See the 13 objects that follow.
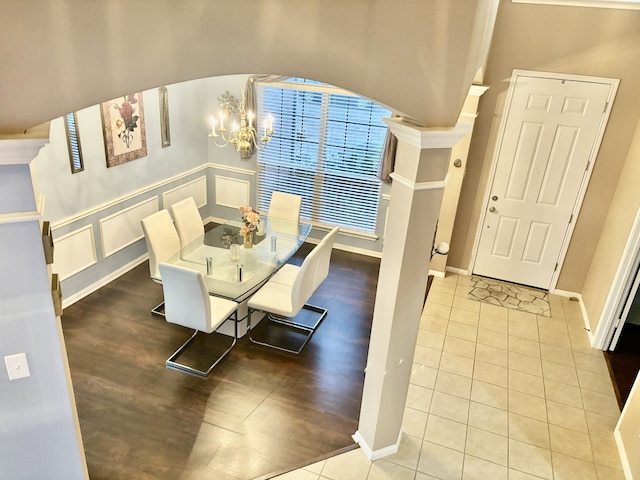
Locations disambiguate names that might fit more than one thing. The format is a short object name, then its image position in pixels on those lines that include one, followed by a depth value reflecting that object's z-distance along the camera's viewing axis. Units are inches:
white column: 94.7
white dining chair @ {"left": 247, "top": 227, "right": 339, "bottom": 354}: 162.4
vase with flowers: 177.7
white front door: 188.5
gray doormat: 204.7
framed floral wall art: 189.9
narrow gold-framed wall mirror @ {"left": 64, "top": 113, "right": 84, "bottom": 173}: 172.4
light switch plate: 84.1
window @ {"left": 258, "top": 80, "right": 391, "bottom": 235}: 229.3
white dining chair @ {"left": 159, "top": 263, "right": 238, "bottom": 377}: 142.3
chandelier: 242.7
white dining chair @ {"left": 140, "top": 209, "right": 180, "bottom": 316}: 177.9
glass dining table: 159.2
